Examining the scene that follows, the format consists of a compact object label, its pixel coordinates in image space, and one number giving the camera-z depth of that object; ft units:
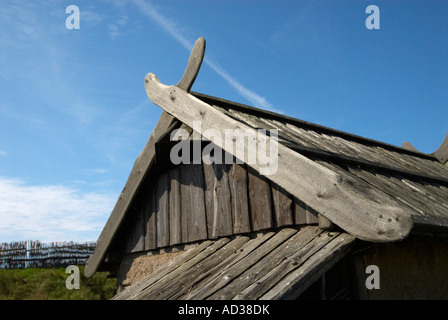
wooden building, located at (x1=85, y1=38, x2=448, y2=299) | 10.80
